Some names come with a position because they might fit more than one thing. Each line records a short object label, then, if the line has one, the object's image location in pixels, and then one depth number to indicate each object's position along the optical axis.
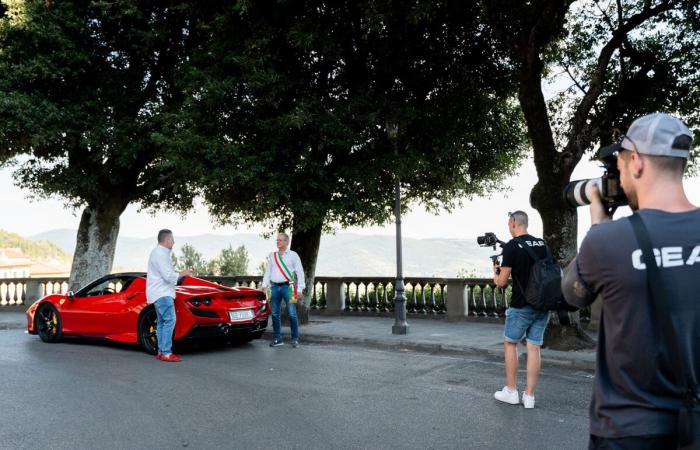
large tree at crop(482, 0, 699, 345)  10.84
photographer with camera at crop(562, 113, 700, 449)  1.99
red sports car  9.81
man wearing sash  10.98
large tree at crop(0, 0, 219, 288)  16.73
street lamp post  12.50
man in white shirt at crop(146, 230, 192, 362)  9.26
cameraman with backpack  6.25
